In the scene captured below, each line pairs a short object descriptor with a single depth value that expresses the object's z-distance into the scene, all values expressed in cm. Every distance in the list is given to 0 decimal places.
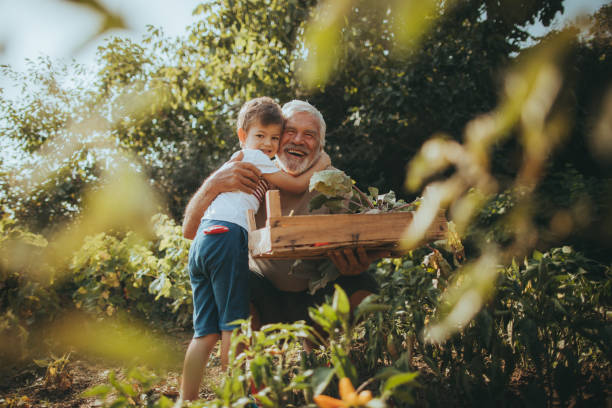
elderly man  188
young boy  165
